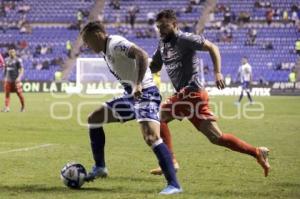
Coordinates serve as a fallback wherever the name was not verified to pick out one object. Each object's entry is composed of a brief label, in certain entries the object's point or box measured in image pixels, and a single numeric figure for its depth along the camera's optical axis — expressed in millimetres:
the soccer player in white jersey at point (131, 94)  15945
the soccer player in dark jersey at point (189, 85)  17703
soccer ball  17141
